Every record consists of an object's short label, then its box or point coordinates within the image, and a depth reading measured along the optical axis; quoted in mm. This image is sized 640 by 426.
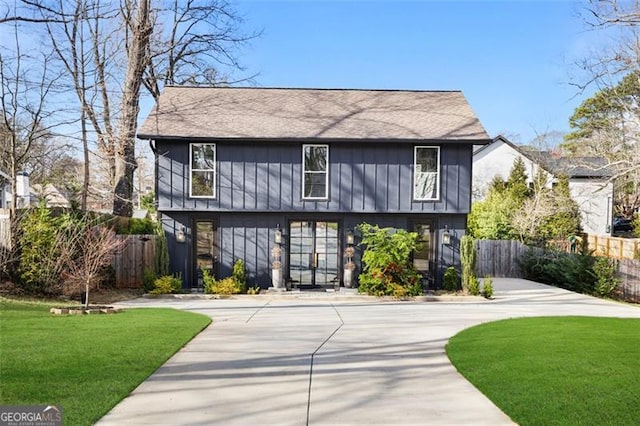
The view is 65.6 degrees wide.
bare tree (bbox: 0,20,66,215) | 13414
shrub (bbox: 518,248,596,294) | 18125
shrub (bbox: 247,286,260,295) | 15089
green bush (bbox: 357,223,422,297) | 14688
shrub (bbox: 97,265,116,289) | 14837
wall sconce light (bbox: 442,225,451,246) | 15836
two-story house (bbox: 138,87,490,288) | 15625
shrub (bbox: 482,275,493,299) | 14921
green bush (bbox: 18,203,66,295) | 12250
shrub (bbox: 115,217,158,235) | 17062
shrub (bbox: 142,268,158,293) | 14789
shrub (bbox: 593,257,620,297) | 17609
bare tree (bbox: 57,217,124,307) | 11773
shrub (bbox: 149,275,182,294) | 14648
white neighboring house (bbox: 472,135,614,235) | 34281
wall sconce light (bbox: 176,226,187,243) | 15602
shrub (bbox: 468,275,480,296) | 15172
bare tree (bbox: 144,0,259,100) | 24422
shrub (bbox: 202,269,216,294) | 14977
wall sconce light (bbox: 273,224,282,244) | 15586
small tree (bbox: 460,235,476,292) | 15383
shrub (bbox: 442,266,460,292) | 15617
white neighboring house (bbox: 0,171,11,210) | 33184
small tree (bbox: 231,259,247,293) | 15180
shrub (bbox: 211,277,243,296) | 14914
